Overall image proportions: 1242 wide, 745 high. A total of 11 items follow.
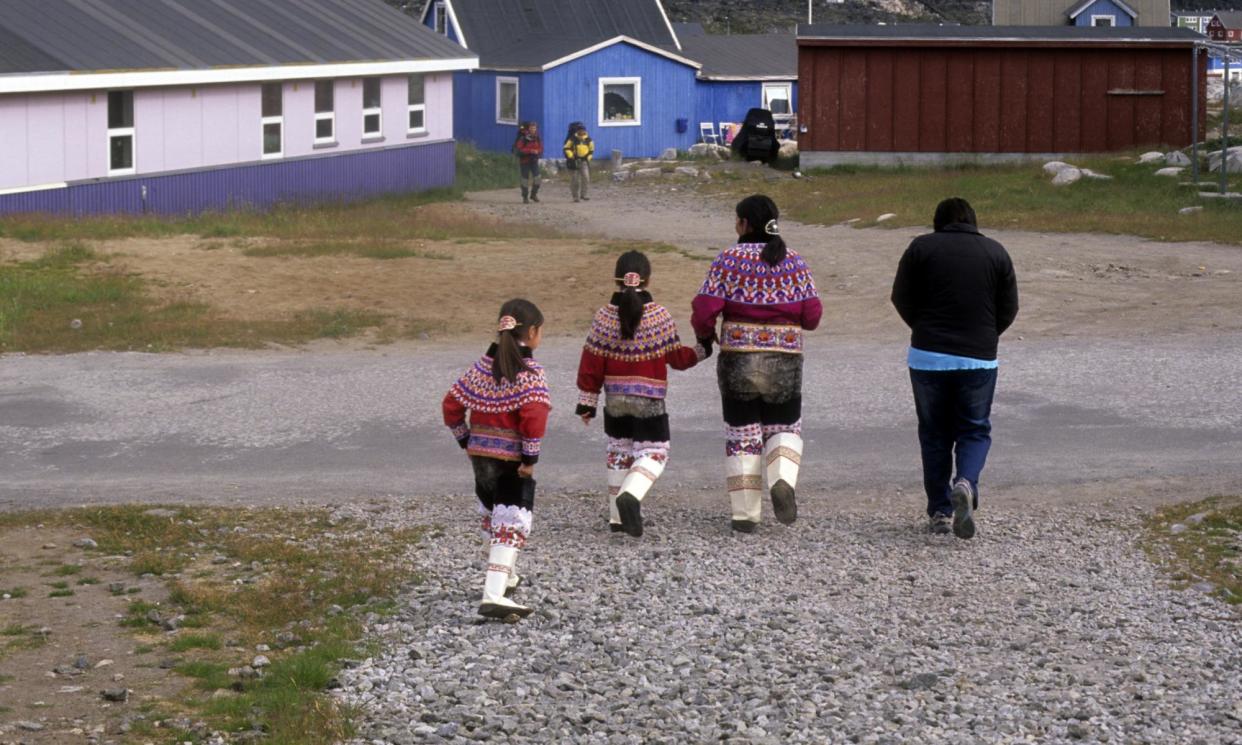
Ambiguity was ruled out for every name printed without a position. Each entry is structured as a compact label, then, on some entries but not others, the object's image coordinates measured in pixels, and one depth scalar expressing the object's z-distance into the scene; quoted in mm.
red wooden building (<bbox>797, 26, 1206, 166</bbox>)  34031
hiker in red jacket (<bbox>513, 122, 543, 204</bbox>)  31875
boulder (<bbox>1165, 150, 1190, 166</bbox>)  30219
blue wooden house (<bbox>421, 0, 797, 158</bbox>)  43250
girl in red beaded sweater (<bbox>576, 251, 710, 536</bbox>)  8625
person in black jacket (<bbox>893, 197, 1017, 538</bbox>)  8594
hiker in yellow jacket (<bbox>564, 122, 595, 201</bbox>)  32594
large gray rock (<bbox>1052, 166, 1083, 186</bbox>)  29406
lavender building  24828
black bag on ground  40375
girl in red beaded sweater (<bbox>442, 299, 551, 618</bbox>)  7176
